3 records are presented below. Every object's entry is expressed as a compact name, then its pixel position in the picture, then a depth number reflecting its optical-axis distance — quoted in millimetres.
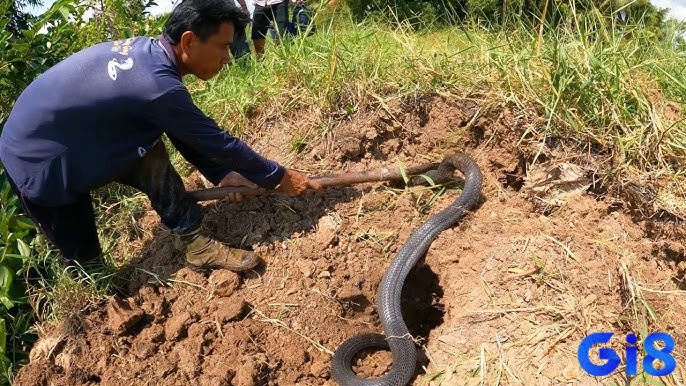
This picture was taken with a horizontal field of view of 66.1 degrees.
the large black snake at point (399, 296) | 2559
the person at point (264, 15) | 5758
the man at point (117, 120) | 2586
